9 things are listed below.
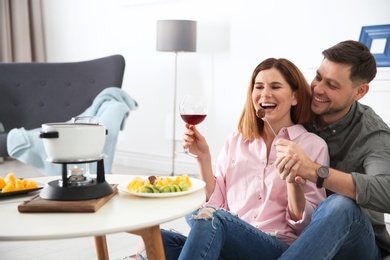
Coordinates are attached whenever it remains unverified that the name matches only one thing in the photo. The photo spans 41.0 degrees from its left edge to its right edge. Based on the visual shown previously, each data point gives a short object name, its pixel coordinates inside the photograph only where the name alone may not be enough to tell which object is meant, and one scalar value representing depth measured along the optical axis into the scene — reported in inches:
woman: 61.5
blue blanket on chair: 137.6
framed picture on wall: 123.6
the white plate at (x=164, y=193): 54.7
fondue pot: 50.4
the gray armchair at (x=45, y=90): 161.0
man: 57.0
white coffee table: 43.7
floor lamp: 161.0
